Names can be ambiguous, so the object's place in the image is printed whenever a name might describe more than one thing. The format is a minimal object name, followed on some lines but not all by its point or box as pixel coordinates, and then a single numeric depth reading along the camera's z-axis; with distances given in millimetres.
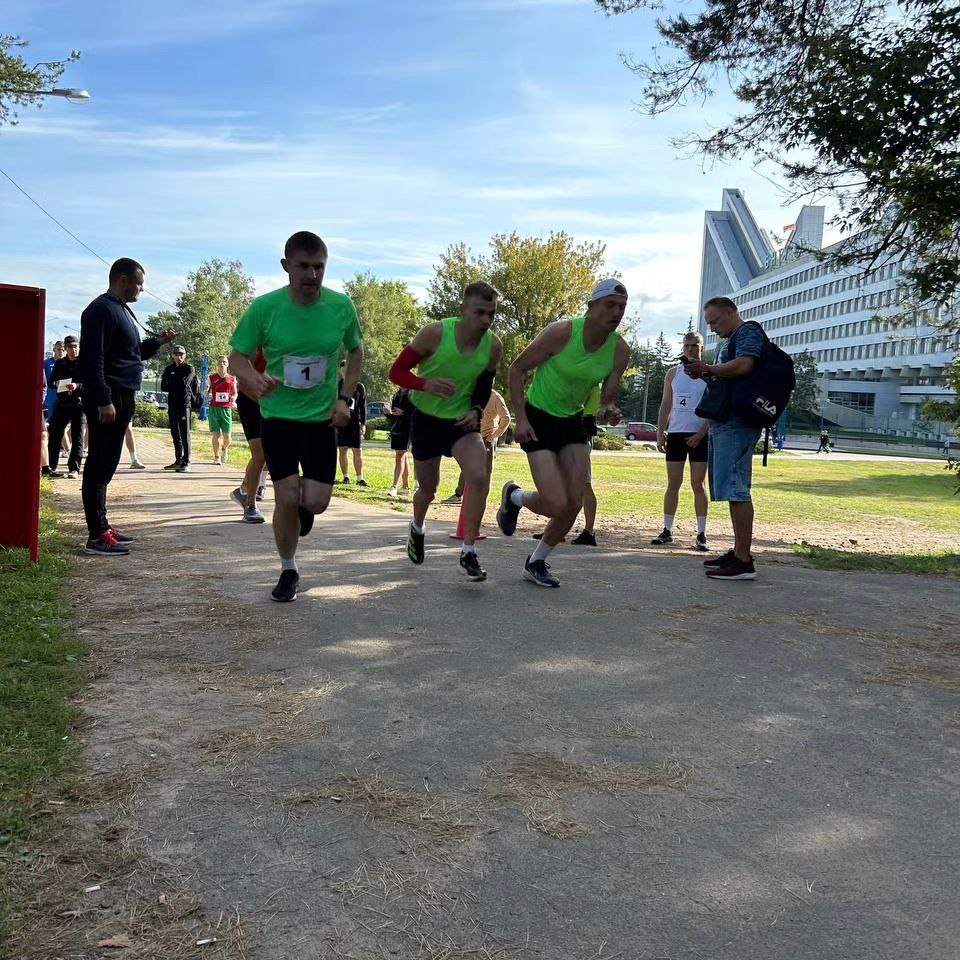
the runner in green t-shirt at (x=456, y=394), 6273
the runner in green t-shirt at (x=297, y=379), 5531
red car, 75312
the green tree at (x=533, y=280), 46969
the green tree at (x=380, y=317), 71688
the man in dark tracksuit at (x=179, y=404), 15672
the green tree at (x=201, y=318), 75312
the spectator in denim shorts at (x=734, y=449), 7227
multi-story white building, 111250
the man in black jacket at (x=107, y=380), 6957
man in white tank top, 9406
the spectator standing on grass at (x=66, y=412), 12961
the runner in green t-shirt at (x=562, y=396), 6324
